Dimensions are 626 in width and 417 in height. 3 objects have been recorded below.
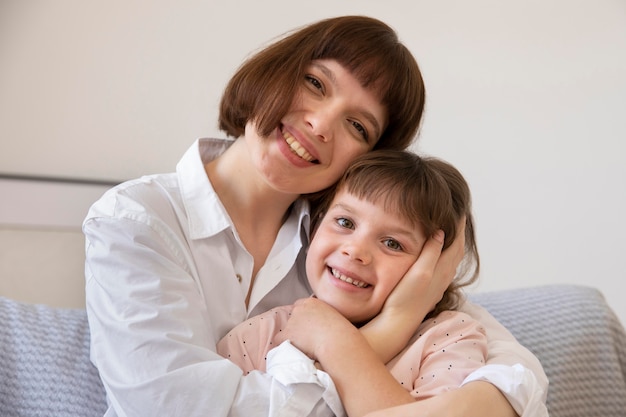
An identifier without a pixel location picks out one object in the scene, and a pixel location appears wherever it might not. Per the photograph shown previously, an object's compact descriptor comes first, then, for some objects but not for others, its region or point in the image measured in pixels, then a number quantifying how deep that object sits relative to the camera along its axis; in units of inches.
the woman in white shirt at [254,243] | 48.1
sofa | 58.5
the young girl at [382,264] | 53.7
